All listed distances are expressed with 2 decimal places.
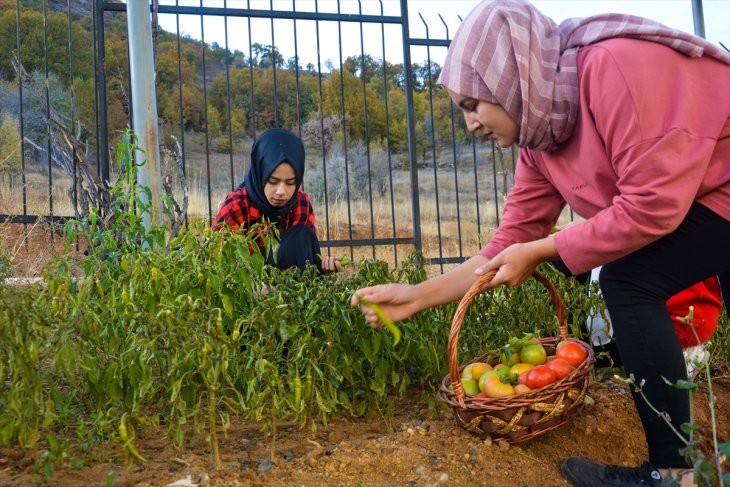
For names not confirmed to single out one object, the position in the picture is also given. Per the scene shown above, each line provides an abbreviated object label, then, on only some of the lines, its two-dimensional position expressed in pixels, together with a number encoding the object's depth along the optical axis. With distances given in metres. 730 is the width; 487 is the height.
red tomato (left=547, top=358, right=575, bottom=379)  2.16
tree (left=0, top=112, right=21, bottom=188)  11.77
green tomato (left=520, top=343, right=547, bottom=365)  2.32
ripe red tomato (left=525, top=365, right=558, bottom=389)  2.12
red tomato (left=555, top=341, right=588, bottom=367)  2.24
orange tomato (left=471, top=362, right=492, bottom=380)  2.30
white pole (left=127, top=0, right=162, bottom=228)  3.23
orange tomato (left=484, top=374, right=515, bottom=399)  2.11
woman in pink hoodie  1.74
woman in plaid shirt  3.74
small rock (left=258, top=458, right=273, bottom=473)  1.97
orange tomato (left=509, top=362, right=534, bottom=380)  2.20
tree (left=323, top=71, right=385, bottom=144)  15.79
